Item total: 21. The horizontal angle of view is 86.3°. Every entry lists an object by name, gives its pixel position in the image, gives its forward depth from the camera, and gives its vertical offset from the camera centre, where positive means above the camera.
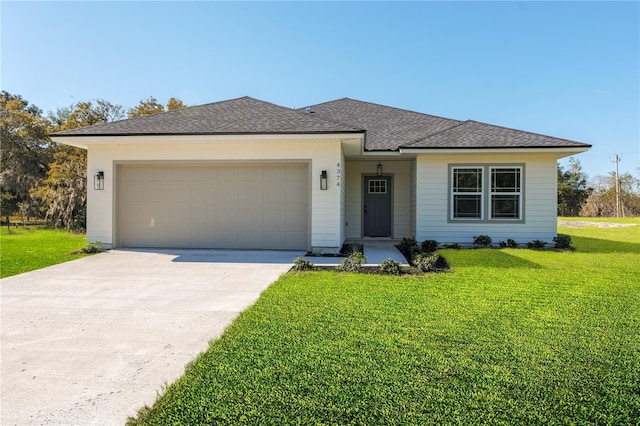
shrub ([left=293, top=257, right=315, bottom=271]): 6.64 -1.05
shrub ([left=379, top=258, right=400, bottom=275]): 6.26 -1.03
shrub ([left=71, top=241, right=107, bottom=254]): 8.66 -0.97
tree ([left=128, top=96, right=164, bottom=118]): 18.97 +5.79
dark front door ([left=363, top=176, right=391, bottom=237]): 12.29 +0.22
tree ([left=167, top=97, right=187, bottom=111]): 20.03 +6.35
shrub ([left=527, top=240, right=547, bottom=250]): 9.80 -0.93
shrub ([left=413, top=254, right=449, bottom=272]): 6.48 -1.01
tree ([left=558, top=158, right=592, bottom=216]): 28.42 +1.75
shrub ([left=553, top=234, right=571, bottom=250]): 9.84 -0.84
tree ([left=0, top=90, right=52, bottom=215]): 19.12 +3.36
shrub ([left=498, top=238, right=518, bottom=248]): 9.94 -0.92
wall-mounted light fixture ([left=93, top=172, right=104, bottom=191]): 9.12 +0.78
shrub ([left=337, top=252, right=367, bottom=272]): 6.52 -1.01
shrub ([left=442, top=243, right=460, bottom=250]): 9.78 -0.97
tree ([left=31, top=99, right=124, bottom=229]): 15.96 +1.57
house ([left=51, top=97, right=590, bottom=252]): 8.66 +0.92
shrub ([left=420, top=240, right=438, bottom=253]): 9.61 -0.96
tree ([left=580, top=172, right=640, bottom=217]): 27.92 +1.08
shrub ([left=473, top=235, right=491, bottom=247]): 10.08 -0.84
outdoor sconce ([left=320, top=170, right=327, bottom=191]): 8.55 +0.80
